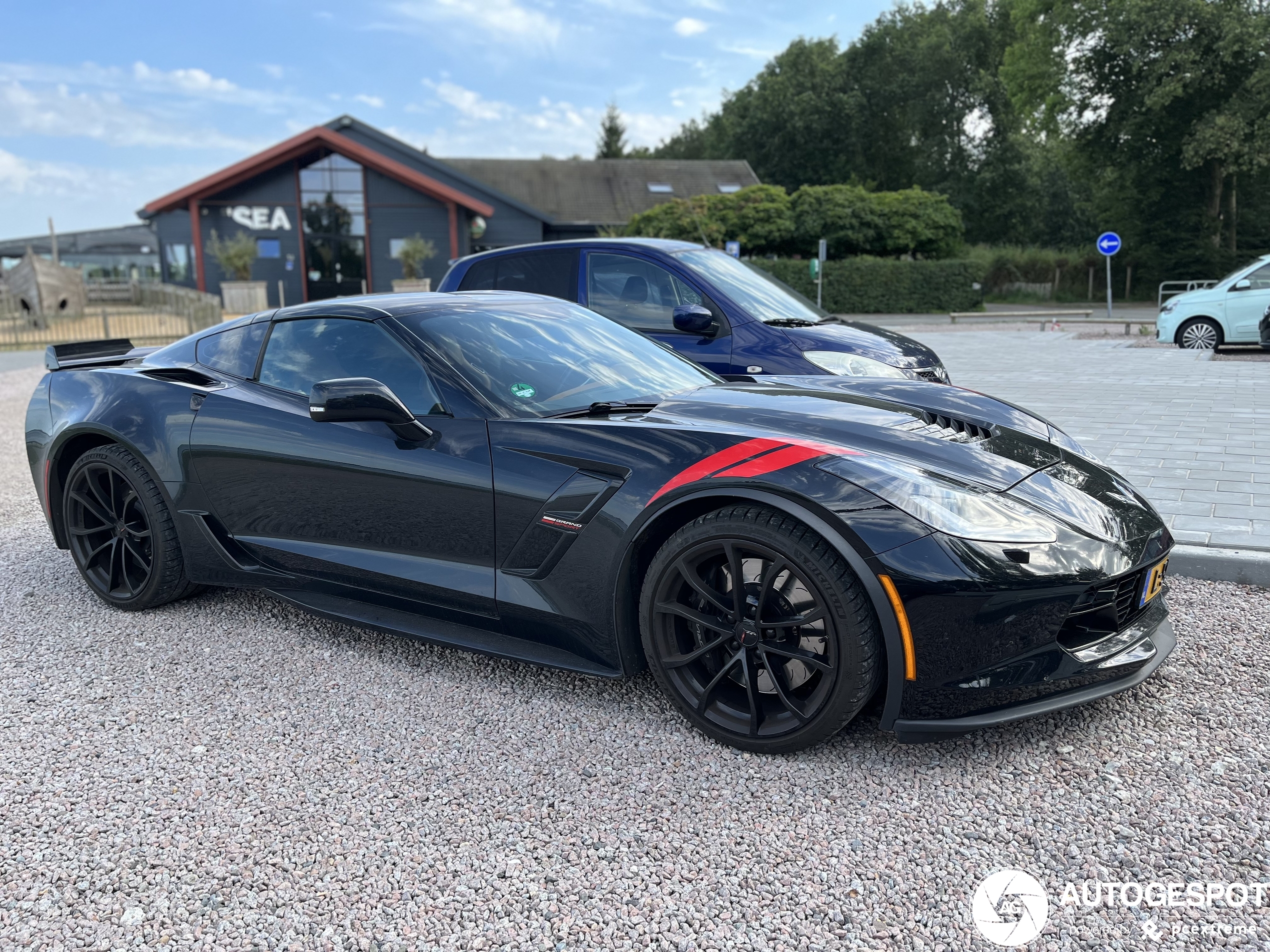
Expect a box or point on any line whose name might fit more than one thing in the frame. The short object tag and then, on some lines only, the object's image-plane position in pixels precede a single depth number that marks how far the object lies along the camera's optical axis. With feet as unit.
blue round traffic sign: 72.43
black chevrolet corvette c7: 8.53
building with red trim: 107.76
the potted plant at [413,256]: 104.47
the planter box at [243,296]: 98.02
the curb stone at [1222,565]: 14.08
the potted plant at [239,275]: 98.58
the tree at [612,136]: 238.27
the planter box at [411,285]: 95.81
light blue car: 46.78
